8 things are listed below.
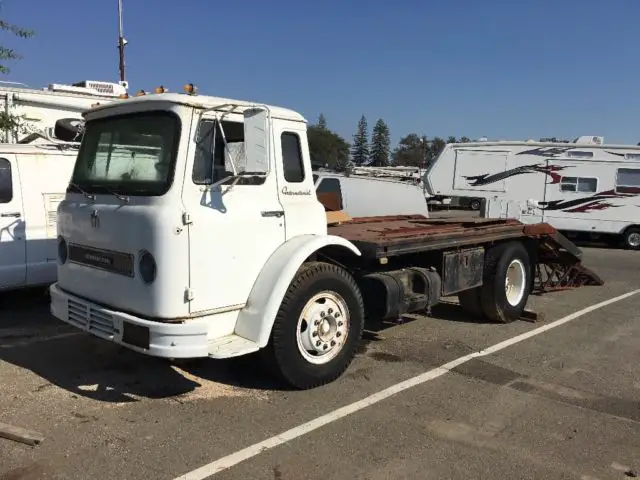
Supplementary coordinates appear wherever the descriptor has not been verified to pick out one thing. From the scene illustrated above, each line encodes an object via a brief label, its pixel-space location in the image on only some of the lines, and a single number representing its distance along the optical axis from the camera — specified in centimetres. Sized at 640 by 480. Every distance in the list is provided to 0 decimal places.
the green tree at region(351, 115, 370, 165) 12200
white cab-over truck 444
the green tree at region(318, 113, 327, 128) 11506
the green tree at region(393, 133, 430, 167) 10256
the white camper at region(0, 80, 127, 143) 988
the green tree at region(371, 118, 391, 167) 12300
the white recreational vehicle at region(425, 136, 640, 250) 1867
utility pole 2047
